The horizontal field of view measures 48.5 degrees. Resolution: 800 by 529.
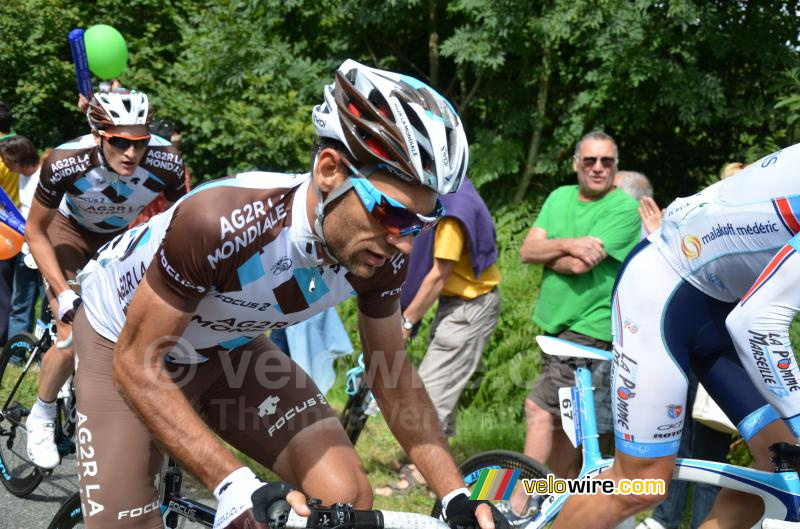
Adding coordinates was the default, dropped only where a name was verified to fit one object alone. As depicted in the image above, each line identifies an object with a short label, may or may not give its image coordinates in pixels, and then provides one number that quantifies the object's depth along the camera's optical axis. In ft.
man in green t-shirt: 16.11
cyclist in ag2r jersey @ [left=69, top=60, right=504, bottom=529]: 7.84
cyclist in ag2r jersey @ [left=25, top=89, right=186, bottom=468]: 16.71
